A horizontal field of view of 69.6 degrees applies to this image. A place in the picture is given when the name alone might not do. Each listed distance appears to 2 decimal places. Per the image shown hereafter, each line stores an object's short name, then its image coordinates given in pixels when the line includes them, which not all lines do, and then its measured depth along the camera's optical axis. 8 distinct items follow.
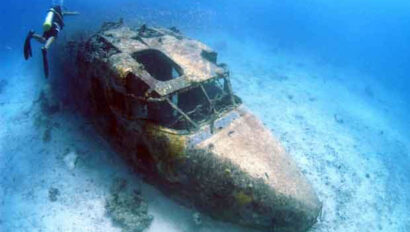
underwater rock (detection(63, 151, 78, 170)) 8.11
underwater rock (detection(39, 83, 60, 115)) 10.24
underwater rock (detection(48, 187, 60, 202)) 7.28
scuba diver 8.16
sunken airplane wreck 5.66
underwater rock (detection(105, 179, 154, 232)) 6.53
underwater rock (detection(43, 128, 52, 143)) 9.02
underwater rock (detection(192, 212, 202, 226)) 6.28
